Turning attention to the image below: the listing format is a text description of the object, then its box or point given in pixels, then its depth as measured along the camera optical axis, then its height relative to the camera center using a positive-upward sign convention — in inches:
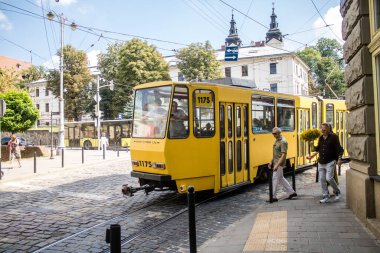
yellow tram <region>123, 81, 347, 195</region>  341.7 +1.2
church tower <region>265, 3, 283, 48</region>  2714.1 +746.9
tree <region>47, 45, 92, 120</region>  2164.5 +331.1
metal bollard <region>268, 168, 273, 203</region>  343.0 -47.0
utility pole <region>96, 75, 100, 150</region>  1266.0 +88.3
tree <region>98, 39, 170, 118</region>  1894.7 +344.6
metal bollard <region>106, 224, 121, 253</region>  128.0 -33.9
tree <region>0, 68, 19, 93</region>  1184.7 +203.7
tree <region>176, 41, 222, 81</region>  2127.2 +428.3
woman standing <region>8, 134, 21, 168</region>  745.6 -13.0
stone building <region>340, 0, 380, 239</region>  226.8 +17.2
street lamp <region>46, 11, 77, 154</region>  1006.3 +79.4
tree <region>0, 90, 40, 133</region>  876.0 +66.1
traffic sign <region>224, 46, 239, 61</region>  753.6 +169.9
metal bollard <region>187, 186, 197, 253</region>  194.7 -43.0
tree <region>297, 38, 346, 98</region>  2489.2 +520.1
